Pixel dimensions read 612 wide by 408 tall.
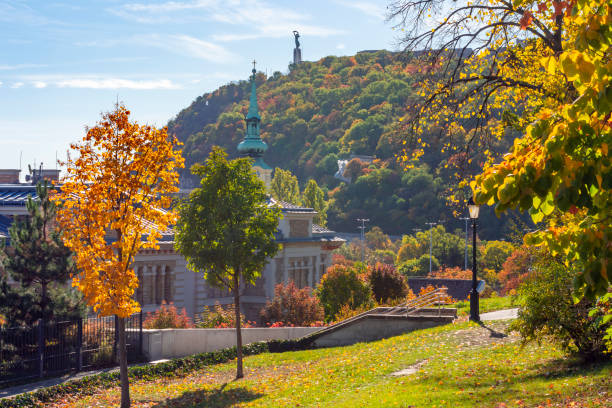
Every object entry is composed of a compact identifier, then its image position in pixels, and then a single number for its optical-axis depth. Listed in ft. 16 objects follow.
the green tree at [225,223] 68.54
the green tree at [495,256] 269.85
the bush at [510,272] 189.17
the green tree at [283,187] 329.31
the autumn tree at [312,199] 301.55
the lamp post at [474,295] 75.31
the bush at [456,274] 212.84
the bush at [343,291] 111.86
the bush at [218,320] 97.50
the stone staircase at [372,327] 86.43
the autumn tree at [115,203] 56.29
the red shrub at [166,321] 93.50
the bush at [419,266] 281.74
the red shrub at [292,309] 105.70
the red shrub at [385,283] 117.50
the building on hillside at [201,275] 118.01
